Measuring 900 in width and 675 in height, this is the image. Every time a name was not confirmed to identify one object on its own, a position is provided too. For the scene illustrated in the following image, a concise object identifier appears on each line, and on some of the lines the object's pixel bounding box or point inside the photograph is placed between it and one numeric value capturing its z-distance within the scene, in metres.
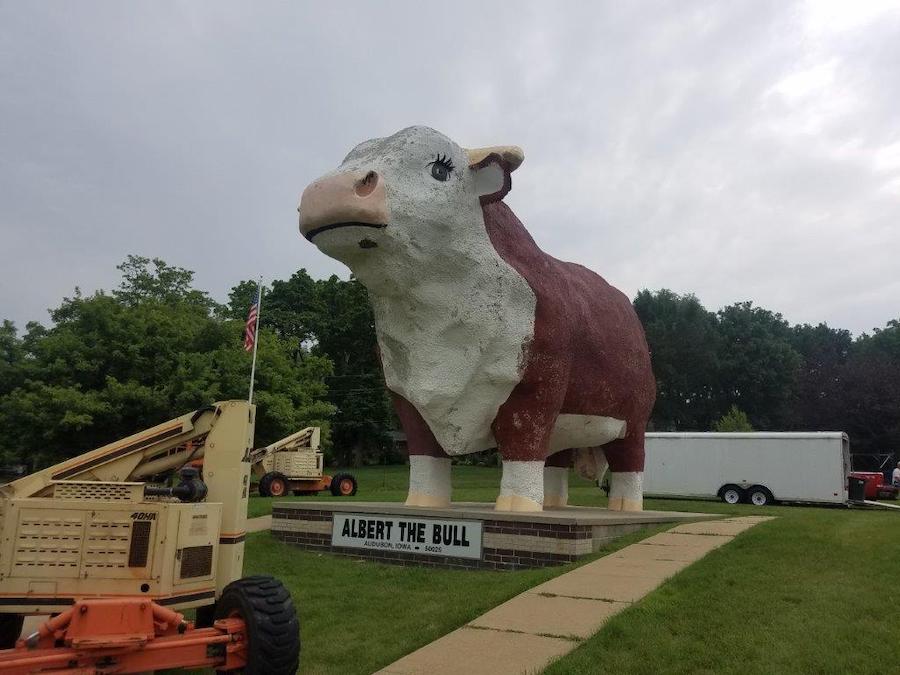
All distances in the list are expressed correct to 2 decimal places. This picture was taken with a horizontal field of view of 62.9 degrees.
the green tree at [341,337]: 36.12
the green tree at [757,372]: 40.41
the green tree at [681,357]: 39.00
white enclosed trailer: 17.03
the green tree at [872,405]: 34.69
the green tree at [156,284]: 33.91
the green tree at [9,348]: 26.07
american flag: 15.75
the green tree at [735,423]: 28.96
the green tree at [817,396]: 36.84
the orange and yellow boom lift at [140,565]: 3.14
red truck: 20.17
